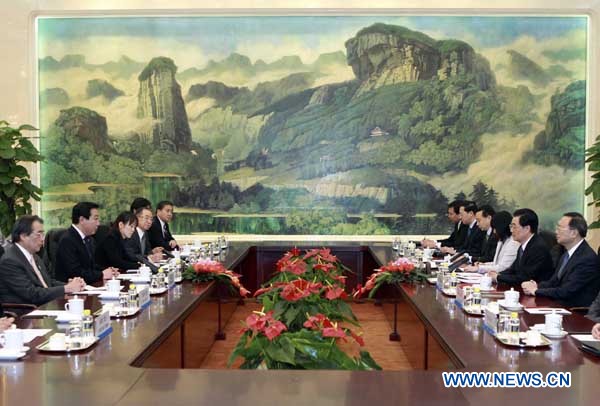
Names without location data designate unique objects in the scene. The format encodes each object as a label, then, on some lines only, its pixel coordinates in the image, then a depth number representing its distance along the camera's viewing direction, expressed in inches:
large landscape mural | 359.9
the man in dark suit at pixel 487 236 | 272.5
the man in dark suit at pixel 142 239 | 256.4
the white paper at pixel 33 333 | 122.1
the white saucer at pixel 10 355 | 107.7
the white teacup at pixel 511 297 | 153.7
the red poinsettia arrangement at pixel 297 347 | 99.2
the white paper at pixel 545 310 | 150.1
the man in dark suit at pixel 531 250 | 208.1
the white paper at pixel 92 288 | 180.7
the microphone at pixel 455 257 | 249.0
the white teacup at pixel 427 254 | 251.7
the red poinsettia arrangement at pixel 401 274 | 204.4
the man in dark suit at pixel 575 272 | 175.6
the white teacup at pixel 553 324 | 126.6
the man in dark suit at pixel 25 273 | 176.2
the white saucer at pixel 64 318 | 137.7
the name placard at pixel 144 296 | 156.2
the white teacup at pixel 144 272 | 198.0
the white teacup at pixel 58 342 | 114.1
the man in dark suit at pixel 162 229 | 314.4
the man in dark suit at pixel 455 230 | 329.1
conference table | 84.7
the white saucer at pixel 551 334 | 125.6
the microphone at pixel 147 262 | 226.3
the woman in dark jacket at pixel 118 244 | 238.2
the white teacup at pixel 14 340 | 110.7
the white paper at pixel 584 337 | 123.4
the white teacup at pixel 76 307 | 138.0
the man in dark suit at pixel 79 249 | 215.3
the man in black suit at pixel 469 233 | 300.6
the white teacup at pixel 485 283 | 179.6
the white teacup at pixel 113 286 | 167.2
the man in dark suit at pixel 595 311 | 152.9
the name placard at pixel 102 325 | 124.0
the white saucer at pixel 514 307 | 152.5
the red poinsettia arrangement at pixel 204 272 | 200.8
